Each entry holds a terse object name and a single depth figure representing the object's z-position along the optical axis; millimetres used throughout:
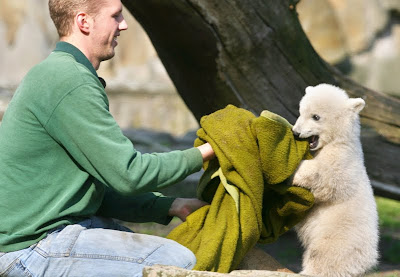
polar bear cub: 5883
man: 4773
